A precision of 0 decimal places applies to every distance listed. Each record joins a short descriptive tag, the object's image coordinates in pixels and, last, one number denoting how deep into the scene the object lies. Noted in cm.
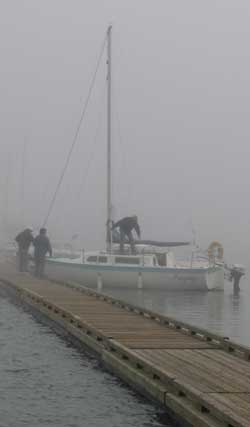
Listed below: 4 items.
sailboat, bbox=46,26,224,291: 4159
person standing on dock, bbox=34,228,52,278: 3698
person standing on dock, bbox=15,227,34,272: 3791
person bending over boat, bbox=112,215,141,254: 4316
